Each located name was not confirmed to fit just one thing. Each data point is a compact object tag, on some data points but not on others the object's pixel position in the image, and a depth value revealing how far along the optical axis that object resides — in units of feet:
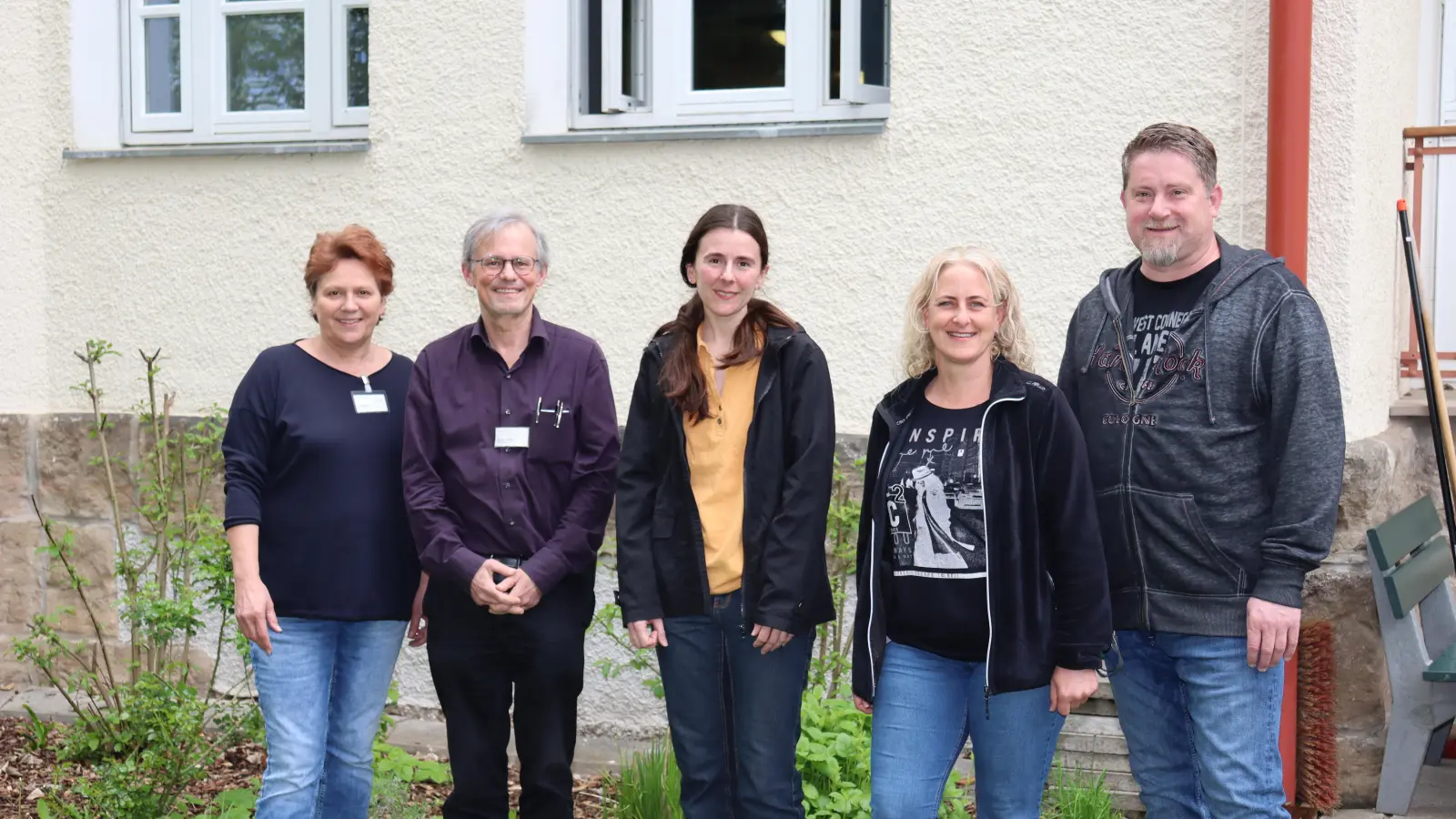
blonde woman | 9.12
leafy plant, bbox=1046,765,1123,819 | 12.50
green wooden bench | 13.66
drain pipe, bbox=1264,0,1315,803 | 13.87
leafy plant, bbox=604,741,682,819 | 12.43
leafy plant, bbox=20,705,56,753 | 16.30
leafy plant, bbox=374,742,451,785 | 13.38
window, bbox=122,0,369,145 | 18.71
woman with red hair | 10.77
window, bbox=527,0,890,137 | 16.49
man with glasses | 10.68
